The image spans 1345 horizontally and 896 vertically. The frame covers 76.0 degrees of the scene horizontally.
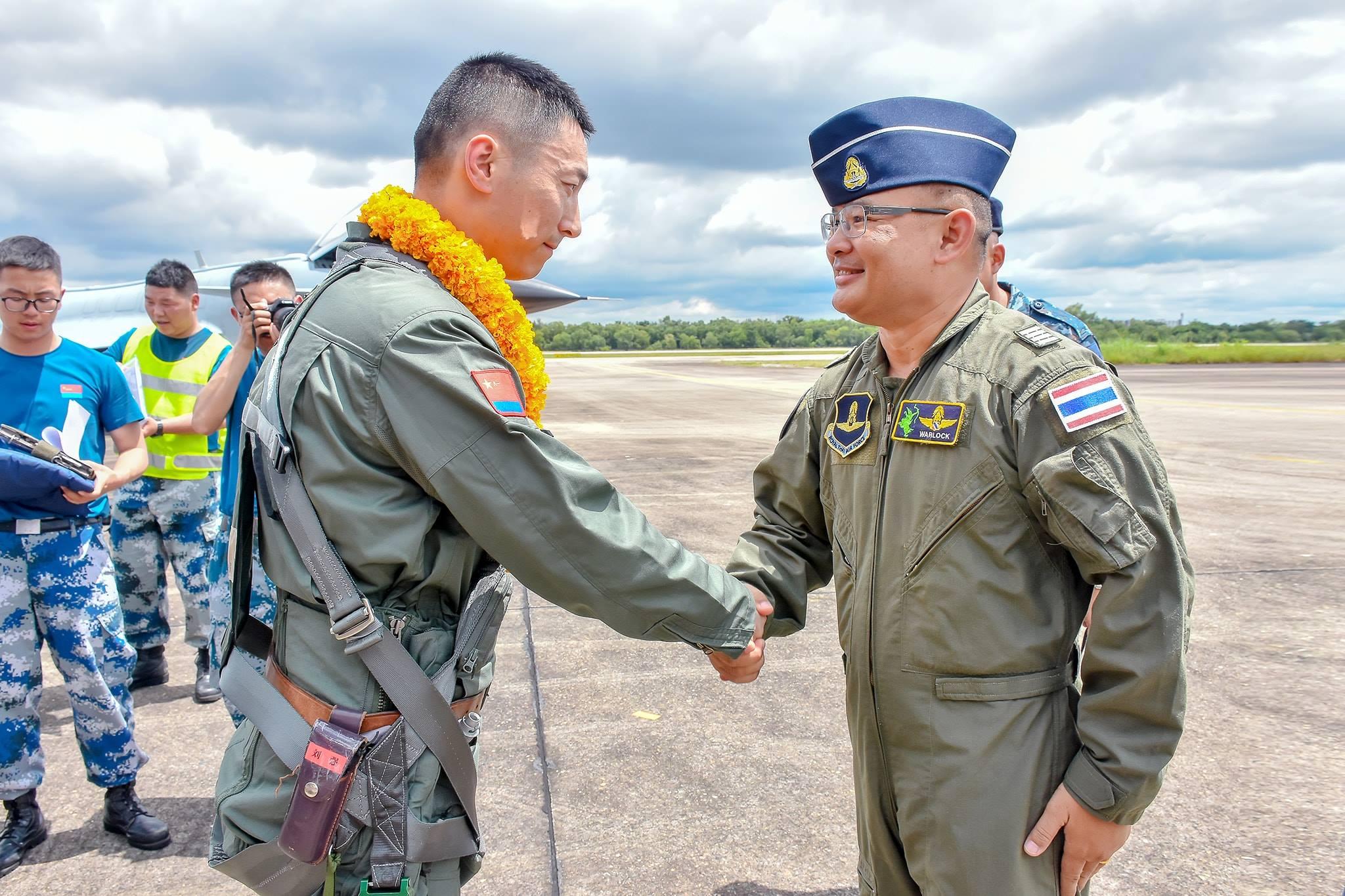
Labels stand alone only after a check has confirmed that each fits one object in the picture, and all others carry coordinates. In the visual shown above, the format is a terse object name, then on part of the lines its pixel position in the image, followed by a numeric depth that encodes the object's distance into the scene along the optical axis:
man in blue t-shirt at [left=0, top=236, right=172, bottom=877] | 3.34
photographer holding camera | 4.08
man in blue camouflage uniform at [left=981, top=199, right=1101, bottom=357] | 3.47
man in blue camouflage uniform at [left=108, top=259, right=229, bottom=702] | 4.92
